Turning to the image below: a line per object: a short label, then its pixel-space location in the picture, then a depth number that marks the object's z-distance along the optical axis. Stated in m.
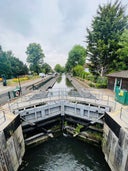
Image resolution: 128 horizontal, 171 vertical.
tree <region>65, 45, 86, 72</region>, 49.47
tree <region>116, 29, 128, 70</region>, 18.13
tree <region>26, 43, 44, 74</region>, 49.31
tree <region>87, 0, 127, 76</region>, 20.30
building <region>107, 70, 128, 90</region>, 13.04
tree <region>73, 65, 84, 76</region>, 38.80
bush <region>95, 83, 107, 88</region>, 18.63
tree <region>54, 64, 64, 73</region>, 149.18
